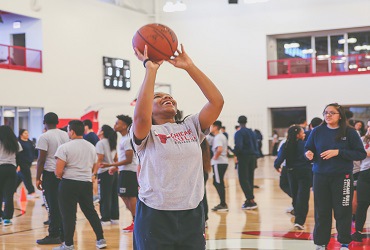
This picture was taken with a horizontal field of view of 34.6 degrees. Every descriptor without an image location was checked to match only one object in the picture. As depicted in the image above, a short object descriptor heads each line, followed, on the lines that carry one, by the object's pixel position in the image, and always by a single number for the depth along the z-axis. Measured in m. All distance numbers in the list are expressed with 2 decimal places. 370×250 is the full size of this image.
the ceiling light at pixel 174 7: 21.47
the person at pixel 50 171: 7.55
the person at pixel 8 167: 9.04
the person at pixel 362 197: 7.26
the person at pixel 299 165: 8.50
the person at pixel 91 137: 10.34
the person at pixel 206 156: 6.55
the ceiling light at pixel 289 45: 25.14
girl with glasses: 6.17
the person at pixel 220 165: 10.57
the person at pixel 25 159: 12.42
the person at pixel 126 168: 8.37
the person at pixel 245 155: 10.91
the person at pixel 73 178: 6.88
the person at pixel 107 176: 8.92
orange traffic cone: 12.63
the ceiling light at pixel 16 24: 20.22
